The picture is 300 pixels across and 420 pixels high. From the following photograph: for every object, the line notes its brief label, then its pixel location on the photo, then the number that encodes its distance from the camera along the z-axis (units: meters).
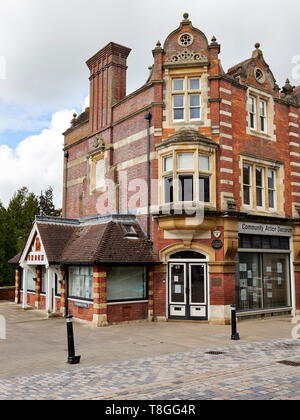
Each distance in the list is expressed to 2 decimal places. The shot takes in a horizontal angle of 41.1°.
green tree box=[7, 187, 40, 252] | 37.84
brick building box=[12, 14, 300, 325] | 15.96
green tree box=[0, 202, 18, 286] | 29.48
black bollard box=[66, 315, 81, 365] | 9.25
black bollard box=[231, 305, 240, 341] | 12.35
